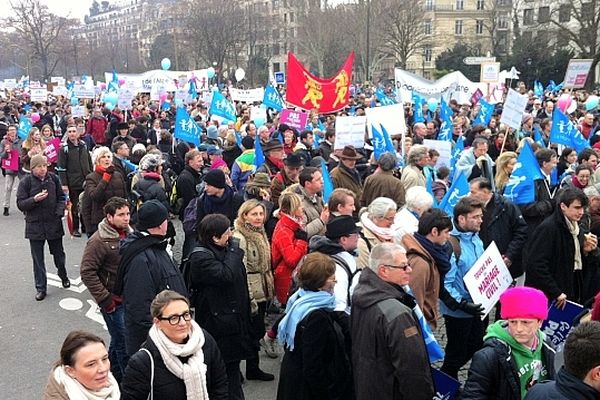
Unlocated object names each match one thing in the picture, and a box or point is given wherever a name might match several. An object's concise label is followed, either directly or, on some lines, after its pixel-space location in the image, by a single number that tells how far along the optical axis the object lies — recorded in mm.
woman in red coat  5094
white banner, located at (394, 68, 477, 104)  18391
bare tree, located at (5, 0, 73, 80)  54562
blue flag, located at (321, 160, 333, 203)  7128
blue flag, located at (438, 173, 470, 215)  6543
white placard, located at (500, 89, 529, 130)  9266
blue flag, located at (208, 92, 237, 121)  13445
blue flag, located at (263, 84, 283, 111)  15508
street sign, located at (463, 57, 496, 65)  33506
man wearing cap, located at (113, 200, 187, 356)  3990
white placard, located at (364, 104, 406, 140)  10328
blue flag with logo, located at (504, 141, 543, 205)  6344
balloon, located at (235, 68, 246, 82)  30500
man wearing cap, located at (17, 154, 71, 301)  7148
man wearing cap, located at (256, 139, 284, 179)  7742
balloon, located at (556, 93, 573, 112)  14220
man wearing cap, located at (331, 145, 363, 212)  7641
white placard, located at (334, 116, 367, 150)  9312
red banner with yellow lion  11797
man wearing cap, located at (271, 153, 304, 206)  6953
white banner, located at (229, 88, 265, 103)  21234
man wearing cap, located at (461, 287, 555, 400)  2980
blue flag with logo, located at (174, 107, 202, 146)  10891
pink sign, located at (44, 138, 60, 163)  11125
